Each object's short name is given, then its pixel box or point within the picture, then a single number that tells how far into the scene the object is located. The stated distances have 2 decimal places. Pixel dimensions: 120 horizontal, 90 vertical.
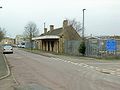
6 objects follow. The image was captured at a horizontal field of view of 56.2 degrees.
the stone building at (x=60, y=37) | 22.18
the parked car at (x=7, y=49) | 19.78
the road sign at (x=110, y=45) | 14.94
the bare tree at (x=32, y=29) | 37.02
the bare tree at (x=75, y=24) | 36.20
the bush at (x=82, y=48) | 16.38
